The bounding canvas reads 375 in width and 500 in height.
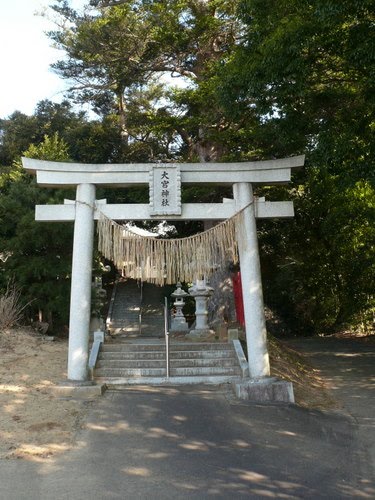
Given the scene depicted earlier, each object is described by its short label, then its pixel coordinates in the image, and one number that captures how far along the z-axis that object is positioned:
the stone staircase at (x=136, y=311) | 19.45
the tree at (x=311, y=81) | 7.72
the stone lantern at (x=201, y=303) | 14.08
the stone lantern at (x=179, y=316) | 17.50
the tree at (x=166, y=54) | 12.92
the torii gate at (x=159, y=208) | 8.23
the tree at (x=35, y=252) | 12.48
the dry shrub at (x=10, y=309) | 11.40
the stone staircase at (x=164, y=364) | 9.00
